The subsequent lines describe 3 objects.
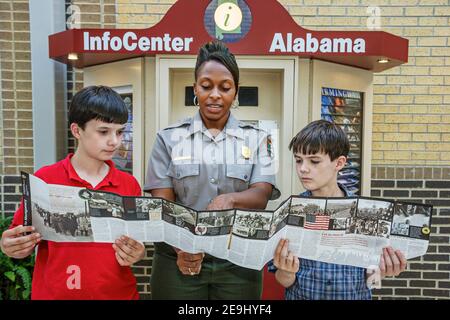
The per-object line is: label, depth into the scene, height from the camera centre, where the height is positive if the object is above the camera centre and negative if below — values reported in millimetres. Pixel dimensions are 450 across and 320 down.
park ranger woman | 1699 -146
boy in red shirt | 1584 -449
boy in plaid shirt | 1636 -539
